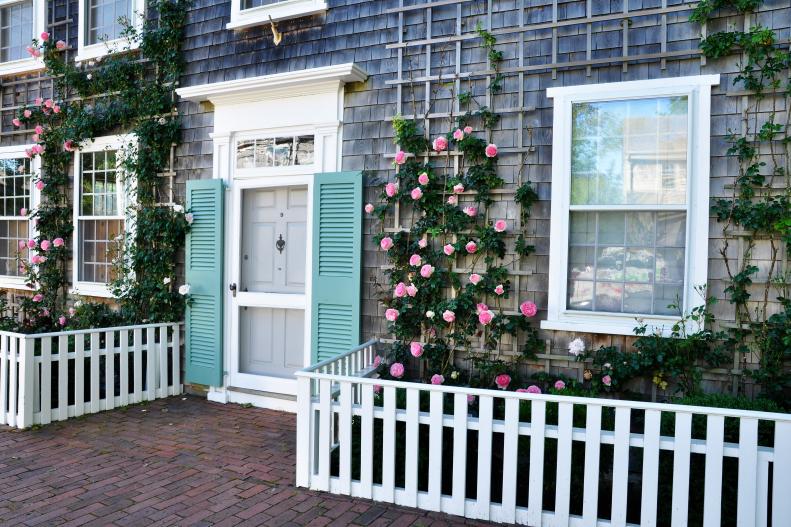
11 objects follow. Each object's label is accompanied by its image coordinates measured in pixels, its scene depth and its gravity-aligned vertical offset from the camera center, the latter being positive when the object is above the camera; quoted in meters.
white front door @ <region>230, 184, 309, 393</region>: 5.41 -0.36
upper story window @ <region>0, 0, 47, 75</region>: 7.34 +2.93
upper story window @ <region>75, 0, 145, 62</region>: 6.49 +2.67
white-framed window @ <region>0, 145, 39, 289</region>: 7.49 +0.51
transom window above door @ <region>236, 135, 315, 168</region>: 5.33 +0.97
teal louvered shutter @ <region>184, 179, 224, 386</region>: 5.65 -0.33
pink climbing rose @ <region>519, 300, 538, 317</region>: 4.23 -0.40
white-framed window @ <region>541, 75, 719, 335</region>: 3.92 +0.39
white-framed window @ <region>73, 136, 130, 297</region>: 6.55 +0.42
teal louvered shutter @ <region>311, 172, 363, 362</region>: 4.96 -0.09
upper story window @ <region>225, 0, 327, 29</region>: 5.23 +2.31
